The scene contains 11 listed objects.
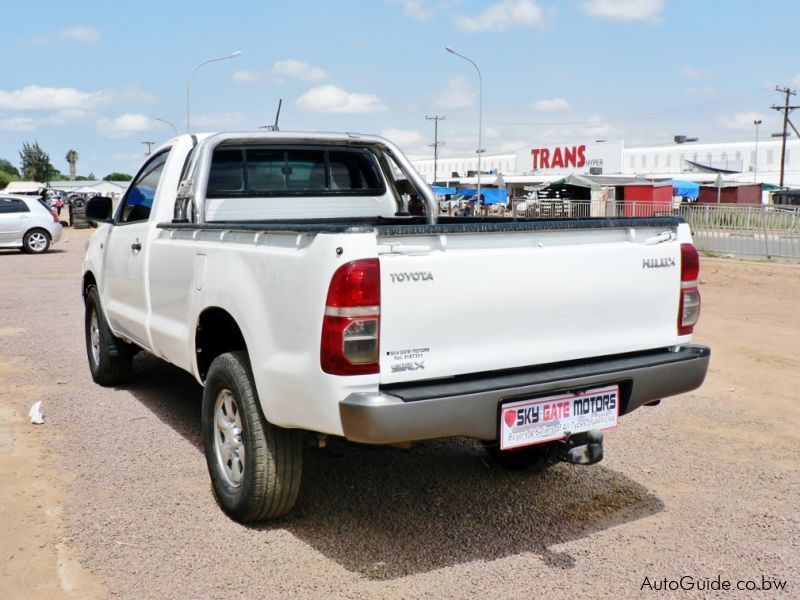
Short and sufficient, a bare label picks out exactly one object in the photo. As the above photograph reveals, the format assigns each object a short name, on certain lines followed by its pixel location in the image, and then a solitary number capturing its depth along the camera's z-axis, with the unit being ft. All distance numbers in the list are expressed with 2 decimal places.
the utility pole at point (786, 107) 214.48
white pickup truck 10.64
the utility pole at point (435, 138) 310.24
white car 74.13
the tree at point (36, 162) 436.76
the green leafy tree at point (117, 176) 520.55
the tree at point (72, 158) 502.38
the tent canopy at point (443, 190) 212.84
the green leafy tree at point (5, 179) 370.04
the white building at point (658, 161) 206.18
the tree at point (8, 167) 515.01
